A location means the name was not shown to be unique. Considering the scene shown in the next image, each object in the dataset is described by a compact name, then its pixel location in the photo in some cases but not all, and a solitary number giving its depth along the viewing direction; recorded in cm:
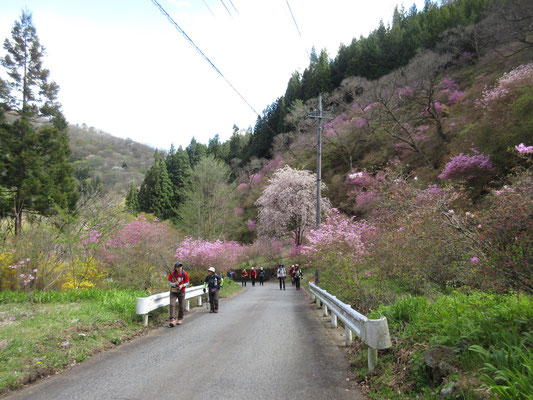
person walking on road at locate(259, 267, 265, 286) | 3272
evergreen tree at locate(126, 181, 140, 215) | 5444
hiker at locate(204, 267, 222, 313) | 1125
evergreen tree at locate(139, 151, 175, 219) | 5293
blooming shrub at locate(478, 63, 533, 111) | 1939
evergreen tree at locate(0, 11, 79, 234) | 1838
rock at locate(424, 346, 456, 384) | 349
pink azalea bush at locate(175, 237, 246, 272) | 2187
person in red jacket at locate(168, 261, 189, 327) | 903
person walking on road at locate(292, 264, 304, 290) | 2203
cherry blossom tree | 3488
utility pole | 1872
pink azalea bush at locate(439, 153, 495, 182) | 1933
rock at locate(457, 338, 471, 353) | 365
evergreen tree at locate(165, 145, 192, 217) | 5859
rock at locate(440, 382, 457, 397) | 315
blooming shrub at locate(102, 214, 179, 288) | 1286
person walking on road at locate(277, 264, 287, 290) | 2325
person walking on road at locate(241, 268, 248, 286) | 2842
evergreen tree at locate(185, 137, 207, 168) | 7525
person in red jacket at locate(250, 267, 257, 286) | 2862
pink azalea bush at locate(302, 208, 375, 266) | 1168
